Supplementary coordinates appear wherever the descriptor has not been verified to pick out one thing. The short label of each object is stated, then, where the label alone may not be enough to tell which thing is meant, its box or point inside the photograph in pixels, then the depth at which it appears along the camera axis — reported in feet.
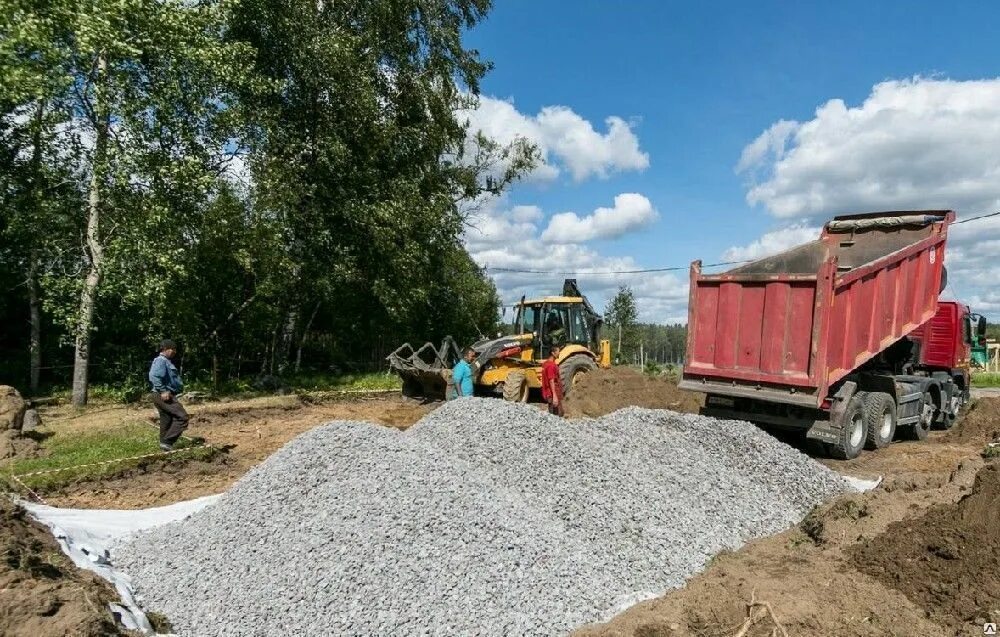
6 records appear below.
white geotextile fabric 13.05
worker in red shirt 31.83
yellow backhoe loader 39.40
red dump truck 26.20
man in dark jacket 27.50
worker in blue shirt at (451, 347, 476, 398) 33.56
